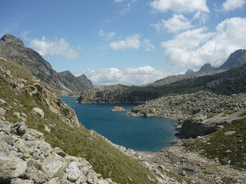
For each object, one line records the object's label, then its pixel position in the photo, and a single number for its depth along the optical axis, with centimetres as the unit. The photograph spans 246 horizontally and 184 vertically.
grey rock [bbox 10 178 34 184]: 1018
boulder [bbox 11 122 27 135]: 1841
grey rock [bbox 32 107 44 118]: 3256
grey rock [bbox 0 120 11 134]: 1704
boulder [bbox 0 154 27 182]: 1005
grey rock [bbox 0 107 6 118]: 2420
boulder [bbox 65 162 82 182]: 1281
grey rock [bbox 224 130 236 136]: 6975
